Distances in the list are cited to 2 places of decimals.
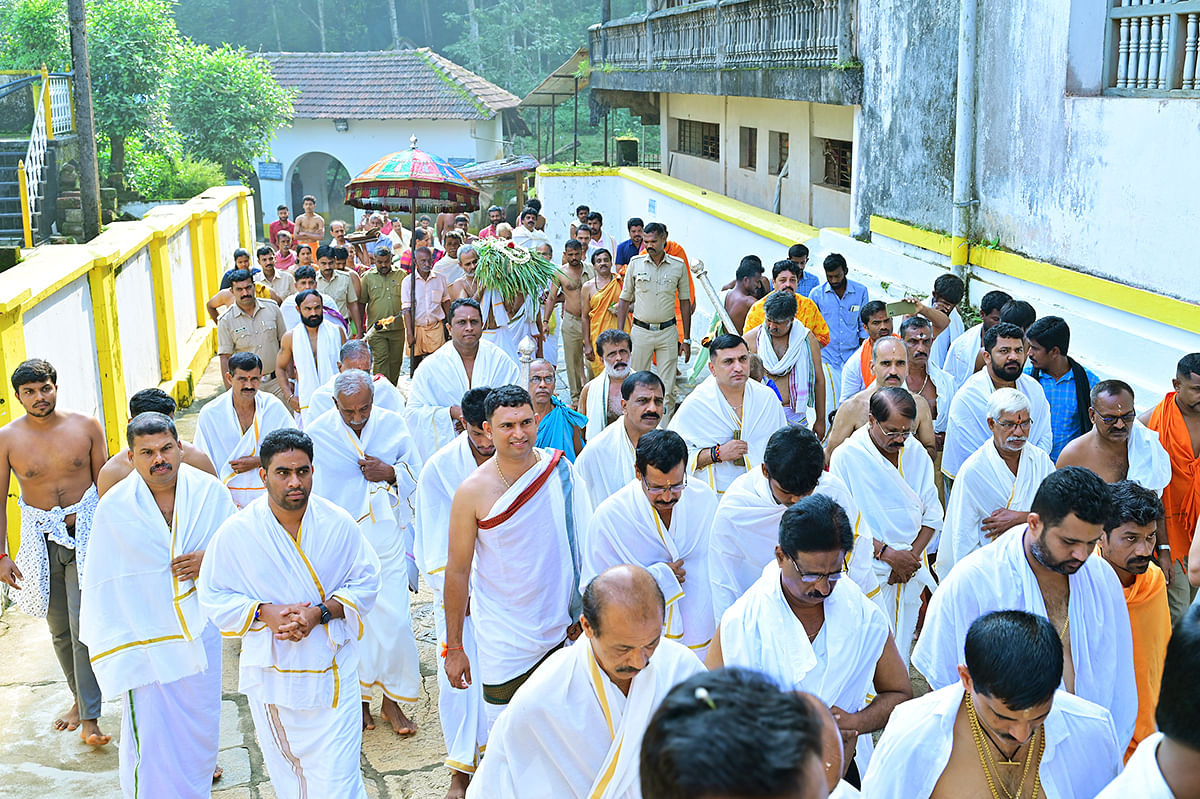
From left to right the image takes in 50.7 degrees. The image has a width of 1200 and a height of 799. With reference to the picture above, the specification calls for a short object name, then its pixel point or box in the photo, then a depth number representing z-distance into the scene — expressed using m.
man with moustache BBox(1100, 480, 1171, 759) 4.43
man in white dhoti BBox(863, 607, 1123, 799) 3.21
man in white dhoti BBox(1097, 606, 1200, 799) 2.47
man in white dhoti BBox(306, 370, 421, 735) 6.70
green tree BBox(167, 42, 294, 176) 26.12
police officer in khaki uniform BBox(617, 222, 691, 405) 11.34
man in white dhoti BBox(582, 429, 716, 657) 5.32
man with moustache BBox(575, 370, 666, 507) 6.23
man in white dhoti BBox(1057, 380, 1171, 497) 5.65
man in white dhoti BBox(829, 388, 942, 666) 5.80
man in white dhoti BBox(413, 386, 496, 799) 5.86
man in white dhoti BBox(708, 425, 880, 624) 4.89
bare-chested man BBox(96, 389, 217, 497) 5.89
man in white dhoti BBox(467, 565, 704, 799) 3.53
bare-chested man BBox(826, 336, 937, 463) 6.87
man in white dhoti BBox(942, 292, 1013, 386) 8.15
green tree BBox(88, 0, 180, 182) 21.92
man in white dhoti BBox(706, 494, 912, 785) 3.90
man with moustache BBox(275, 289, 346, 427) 9.45
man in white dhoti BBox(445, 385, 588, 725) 5.36
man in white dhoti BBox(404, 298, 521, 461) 7.80
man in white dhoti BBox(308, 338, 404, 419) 7.55
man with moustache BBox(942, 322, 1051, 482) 6.75
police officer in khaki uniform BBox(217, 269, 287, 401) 10.65
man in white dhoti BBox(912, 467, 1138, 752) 4.01
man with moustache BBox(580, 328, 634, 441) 7.70
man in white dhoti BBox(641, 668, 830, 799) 1.94
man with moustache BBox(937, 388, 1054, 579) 5.62
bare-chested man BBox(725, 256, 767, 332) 10.38
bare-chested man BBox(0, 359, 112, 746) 6.49
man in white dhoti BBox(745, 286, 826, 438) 8.25
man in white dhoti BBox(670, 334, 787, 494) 6.64
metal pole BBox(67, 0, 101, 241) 14.84
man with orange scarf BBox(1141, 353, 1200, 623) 5.87
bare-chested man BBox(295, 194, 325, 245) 18.41
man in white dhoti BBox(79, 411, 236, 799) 5.52
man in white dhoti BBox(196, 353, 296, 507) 7.31
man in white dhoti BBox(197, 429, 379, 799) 5.10
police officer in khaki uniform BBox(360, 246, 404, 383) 12.38
